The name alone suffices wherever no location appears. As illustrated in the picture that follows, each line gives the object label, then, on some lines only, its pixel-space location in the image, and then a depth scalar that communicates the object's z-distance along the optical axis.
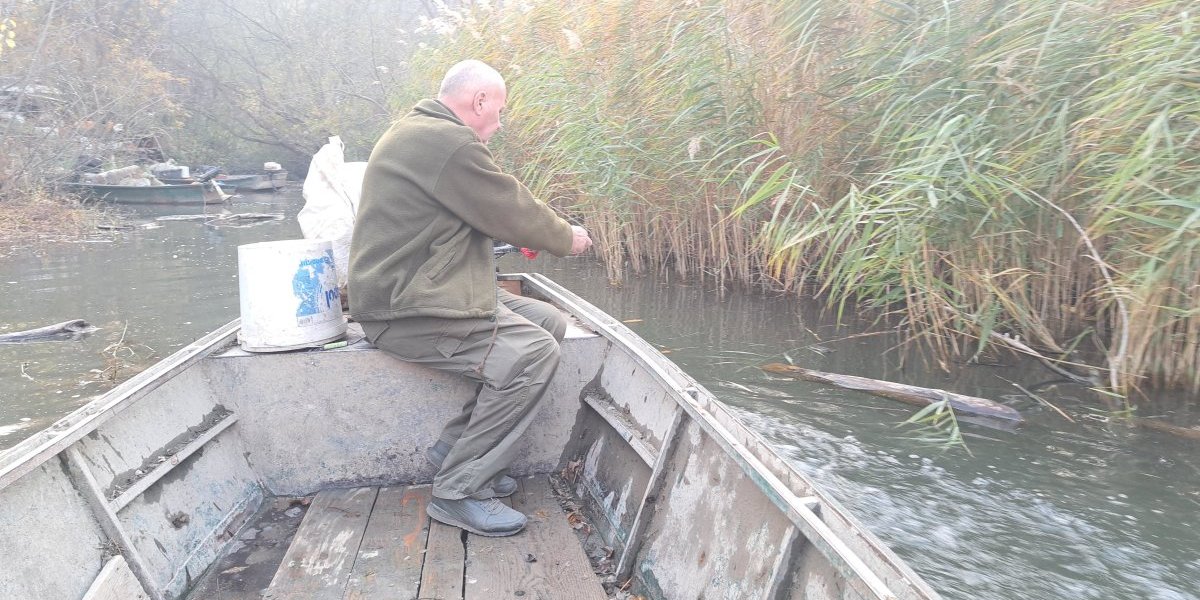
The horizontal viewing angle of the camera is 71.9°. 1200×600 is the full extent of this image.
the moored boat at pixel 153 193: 15.20
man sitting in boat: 2.77
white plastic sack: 3.56
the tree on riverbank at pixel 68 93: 13.21
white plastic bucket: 3.11
